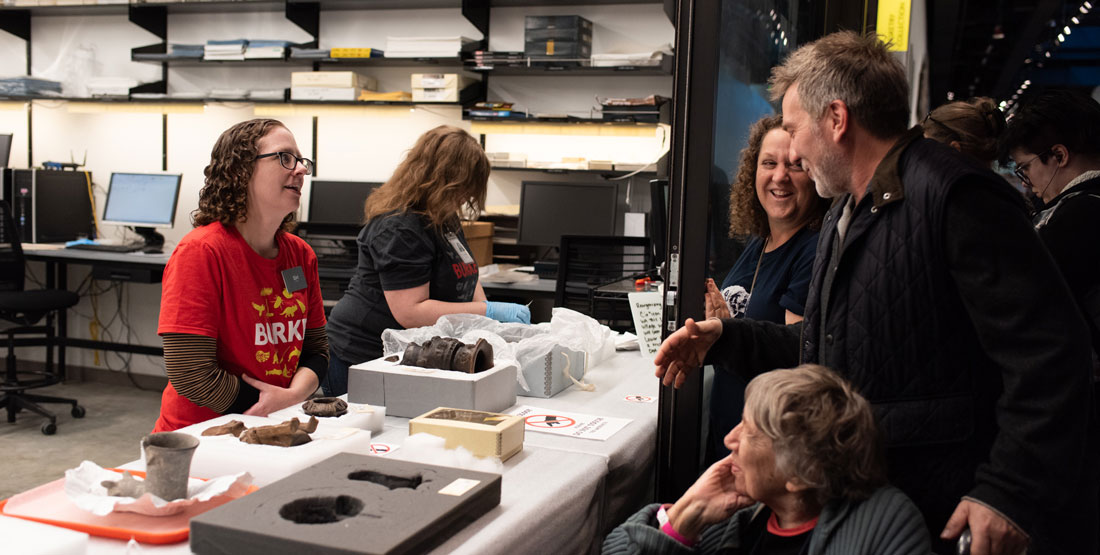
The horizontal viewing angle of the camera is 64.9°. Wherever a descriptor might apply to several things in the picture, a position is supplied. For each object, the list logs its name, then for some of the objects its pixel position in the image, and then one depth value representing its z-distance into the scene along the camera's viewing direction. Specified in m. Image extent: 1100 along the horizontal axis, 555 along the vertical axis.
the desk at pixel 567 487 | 1.27
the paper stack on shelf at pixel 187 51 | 5.43
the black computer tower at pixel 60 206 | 5.46
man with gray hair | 1.15
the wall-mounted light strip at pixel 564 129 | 4.84
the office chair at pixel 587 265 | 4.04
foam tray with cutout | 1.05
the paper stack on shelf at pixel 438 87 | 5.00
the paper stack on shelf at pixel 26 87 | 5.75
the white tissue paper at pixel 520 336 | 2.11
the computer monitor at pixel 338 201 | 5.21
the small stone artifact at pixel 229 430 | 1.49
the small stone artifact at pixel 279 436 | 1.45
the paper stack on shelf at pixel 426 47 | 4.94
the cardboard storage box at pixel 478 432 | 1.56
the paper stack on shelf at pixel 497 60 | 4.87
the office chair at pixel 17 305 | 4.67
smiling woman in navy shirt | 1.84
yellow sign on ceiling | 3.48
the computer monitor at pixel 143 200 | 5.45
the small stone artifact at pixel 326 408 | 1.69
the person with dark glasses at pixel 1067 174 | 2.19
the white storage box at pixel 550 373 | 2.11
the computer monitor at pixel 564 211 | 4.89
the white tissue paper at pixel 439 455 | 1.51
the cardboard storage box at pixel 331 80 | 5.18
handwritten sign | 2.58
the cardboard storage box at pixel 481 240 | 4.85
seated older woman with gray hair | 1.19
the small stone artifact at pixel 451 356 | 1.88
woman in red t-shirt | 1.77
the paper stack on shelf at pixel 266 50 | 5.27
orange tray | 1.16
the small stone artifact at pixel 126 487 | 1.23
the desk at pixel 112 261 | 4.89
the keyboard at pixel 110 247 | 5.18
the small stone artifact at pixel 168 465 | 1.20
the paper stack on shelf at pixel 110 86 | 5.58
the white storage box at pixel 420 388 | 1.81
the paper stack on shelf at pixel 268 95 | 5.34
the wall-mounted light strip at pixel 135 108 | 5.54
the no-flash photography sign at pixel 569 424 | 1.83
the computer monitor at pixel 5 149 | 5.69
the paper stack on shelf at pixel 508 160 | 5.06
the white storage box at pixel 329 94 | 5.19
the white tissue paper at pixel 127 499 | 1.19
